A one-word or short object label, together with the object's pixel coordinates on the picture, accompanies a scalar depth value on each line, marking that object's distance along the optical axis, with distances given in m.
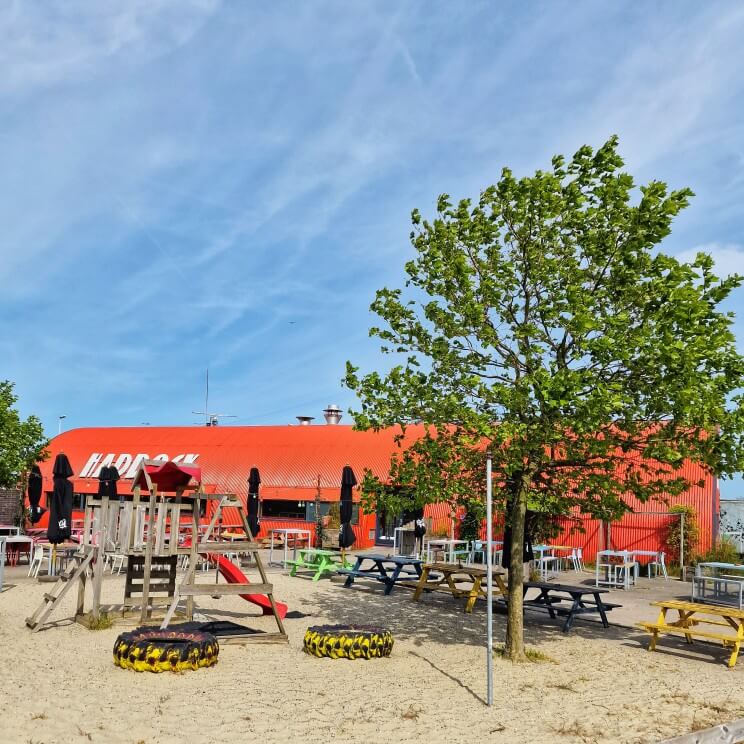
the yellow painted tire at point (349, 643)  10.87
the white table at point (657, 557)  23.78
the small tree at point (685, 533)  25.56
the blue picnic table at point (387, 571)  18.13
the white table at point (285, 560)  22.64
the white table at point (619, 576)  21.16
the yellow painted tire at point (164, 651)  9.70
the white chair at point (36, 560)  19.36
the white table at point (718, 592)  15.70
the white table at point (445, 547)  24.45
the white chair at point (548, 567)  22.87
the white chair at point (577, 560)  26.00
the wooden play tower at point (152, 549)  12.25
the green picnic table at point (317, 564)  20.50
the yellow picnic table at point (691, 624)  11.49
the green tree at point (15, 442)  32.28
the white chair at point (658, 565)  24.41
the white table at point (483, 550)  26.03
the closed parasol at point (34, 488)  24.15
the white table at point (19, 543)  18.88
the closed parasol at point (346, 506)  21.44
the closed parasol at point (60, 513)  17.87
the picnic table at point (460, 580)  16.06
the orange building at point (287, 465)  27.16
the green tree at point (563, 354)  9.80
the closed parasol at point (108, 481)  20.31
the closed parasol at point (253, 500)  21.69
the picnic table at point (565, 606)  14.09
